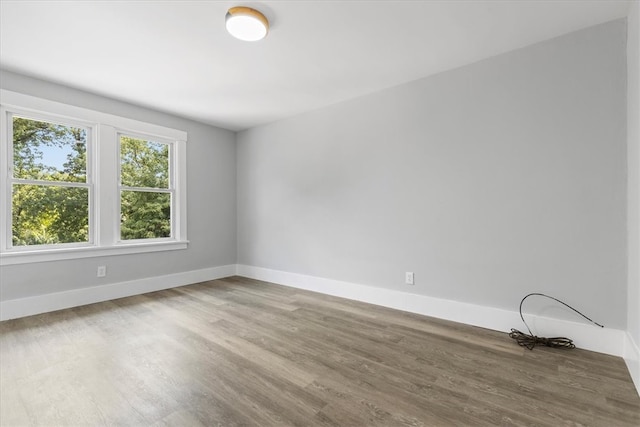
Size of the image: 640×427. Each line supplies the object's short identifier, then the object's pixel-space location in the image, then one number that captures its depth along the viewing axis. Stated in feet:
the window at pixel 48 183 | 9.56
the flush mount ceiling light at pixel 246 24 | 6.28
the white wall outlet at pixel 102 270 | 10.96
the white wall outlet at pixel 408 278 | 9.80
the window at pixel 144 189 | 12.01
